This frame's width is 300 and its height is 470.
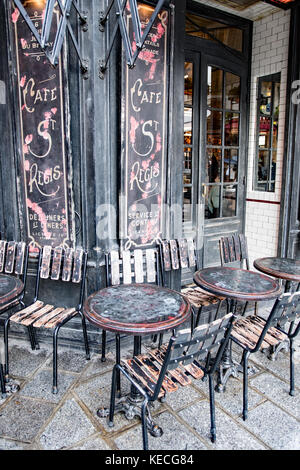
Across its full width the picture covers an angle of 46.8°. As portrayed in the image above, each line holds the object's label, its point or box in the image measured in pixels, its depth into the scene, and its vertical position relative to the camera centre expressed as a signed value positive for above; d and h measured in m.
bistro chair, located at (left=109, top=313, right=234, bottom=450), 1.83 -1.24
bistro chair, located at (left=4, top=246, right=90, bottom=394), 2.89 -0.98
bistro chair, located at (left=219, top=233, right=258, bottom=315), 3.65 -0.84
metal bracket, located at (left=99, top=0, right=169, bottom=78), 2.36 +1.00
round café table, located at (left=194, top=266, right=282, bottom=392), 2.62 -0.92
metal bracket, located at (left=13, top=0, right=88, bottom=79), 2.35 +1.02
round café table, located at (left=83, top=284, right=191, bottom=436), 2.08 -0.91
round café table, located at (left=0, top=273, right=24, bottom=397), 2.53 -0.90
